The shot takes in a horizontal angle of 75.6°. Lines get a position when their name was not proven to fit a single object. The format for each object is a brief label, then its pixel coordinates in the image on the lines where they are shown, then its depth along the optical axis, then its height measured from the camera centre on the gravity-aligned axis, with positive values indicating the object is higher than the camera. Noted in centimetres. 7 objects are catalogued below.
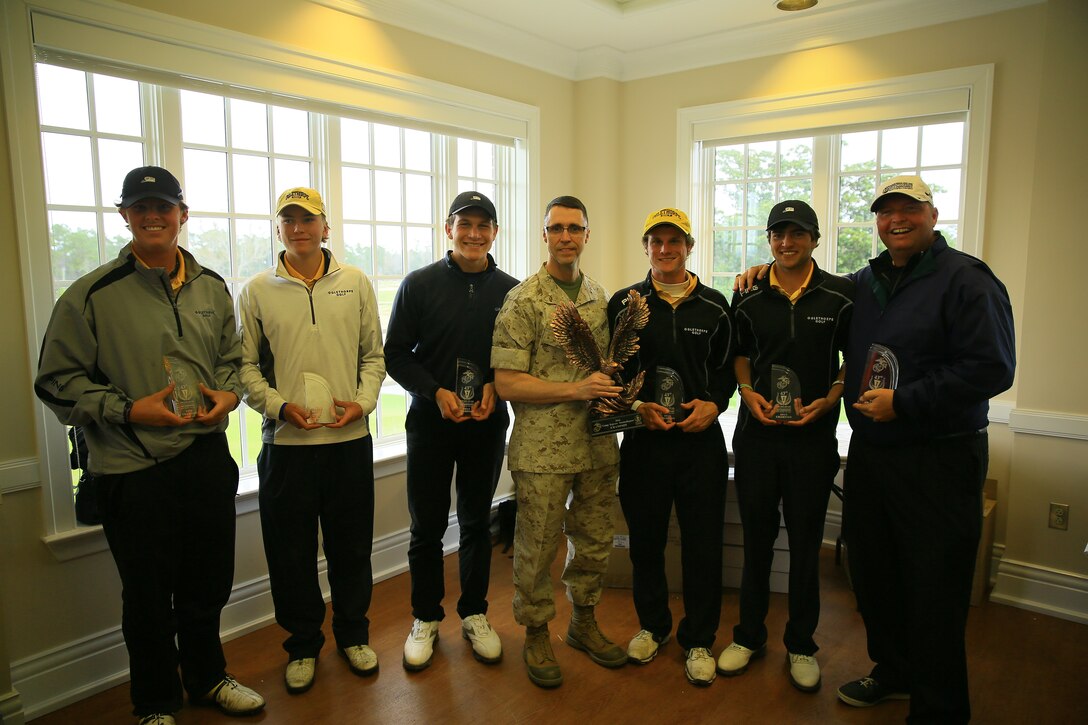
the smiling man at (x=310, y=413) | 235 -42
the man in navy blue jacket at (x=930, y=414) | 198 -38
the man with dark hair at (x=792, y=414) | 232 -43
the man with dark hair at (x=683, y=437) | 237 -53
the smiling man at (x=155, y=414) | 201 -37
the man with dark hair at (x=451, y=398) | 250 -39
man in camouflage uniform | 231 -47
